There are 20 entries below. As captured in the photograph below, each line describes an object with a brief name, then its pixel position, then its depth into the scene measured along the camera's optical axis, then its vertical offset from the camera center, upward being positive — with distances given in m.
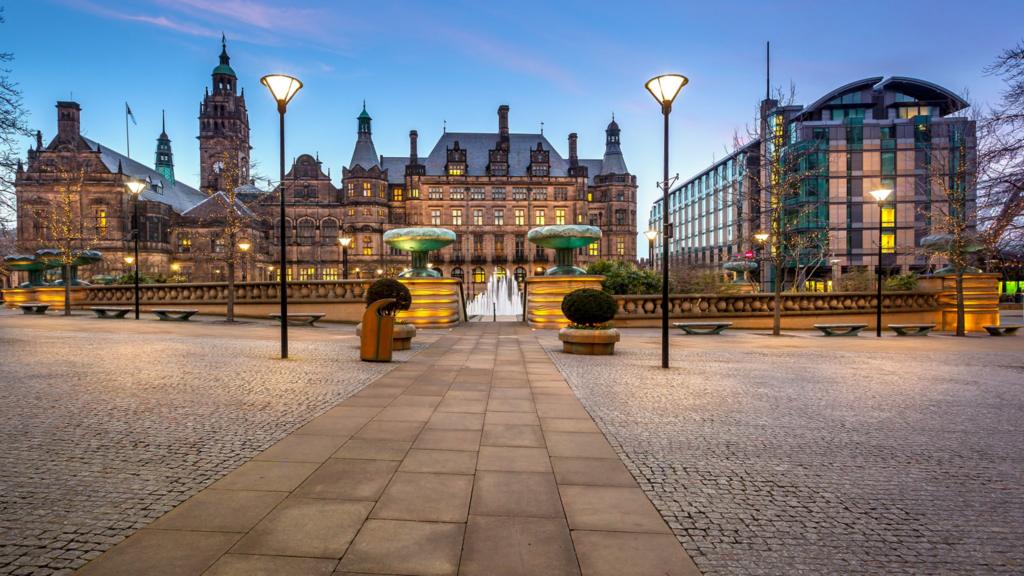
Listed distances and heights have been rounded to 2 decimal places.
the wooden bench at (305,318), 19.53 -1.63
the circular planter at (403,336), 13.47 -1.55
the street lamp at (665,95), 10.77 +3.89
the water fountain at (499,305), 37.78 -2.24
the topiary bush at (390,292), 12.72 -0.37
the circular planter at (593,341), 12.86 -1.62
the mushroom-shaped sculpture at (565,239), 21.30 +1.59
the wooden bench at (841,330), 19.14 -2.03
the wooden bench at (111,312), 22.55 -1.55
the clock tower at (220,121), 75.88 +23.87
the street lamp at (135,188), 21.84 +3.86
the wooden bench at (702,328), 19.11 -1.95
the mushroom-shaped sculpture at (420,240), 21.56 +1.57
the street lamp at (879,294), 19.45 -0.69
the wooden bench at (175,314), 21.55 -1.57
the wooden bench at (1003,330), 20.00 -2.13
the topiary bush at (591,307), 12.99 -0.77
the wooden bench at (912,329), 20.00 -2.12
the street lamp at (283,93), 11.43 +4.19
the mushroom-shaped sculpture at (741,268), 30.30 +0.53
